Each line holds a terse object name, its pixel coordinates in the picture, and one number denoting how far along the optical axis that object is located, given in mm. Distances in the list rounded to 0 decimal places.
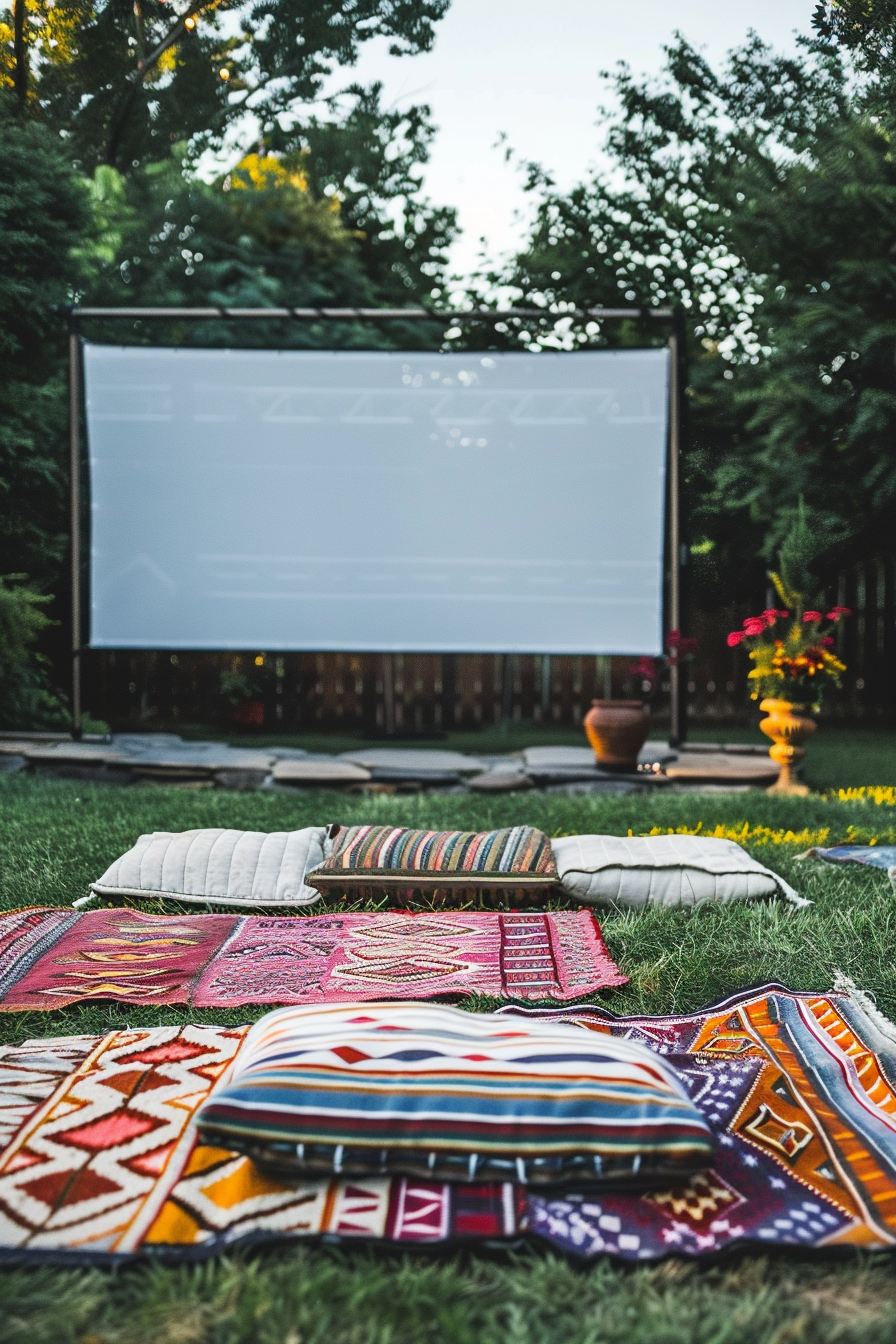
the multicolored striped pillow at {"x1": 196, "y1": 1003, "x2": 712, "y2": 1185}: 1366
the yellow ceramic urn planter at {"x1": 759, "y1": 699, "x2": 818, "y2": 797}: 5312
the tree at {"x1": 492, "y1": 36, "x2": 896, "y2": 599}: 6621
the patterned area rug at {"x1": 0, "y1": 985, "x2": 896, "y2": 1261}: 1309
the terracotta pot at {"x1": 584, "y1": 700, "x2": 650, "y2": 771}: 5391
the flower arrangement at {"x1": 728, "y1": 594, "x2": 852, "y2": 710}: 5289
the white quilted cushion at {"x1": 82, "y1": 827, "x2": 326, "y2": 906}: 3090
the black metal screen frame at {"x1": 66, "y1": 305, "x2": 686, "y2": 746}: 5684
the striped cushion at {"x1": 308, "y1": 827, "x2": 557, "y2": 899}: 3076
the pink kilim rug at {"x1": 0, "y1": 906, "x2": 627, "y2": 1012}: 2307
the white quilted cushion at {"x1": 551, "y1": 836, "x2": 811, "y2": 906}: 3029
